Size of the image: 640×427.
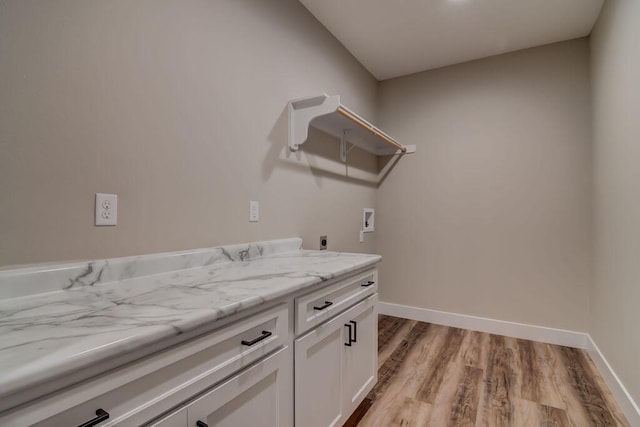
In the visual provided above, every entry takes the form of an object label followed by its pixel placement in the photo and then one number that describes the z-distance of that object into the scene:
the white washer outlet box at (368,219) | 3.14
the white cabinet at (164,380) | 0.55
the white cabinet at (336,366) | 1.22
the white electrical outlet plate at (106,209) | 1.13
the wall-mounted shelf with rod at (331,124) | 1.96
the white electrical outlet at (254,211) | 1.76
